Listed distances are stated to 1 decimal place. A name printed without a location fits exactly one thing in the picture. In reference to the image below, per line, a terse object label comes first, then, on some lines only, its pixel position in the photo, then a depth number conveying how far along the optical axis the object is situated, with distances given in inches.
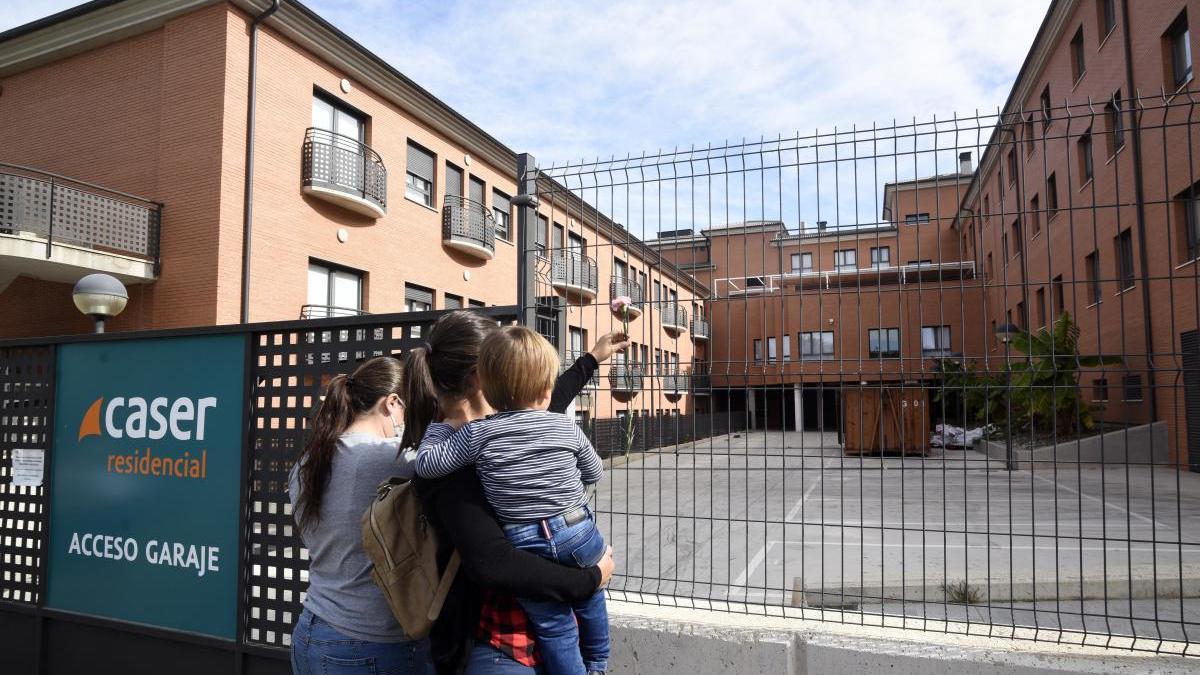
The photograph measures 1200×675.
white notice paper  187.5
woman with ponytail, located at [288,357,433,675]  84.7
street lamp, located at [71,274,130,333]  276.2
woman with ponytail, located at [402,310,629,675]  73.0
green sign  156.1
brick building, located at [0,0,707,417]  515.8
